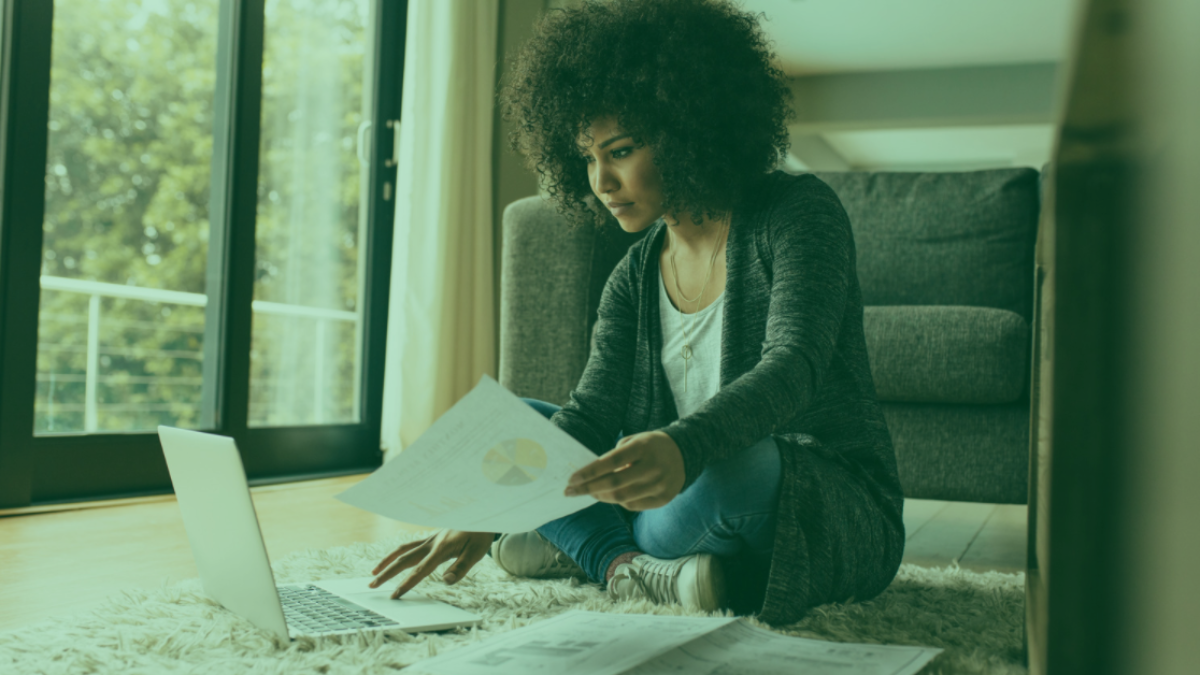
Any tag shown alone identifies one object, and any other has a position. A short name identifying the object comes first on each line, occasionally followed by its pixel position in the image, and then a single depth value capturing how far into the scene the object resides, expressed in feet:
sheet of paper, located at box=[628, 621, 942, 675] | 2.26
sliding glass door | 6.21
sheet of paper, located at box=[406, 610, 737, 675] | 2.27
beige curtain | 9.56
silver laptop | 2.54
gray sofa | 5.40
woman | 2.93
